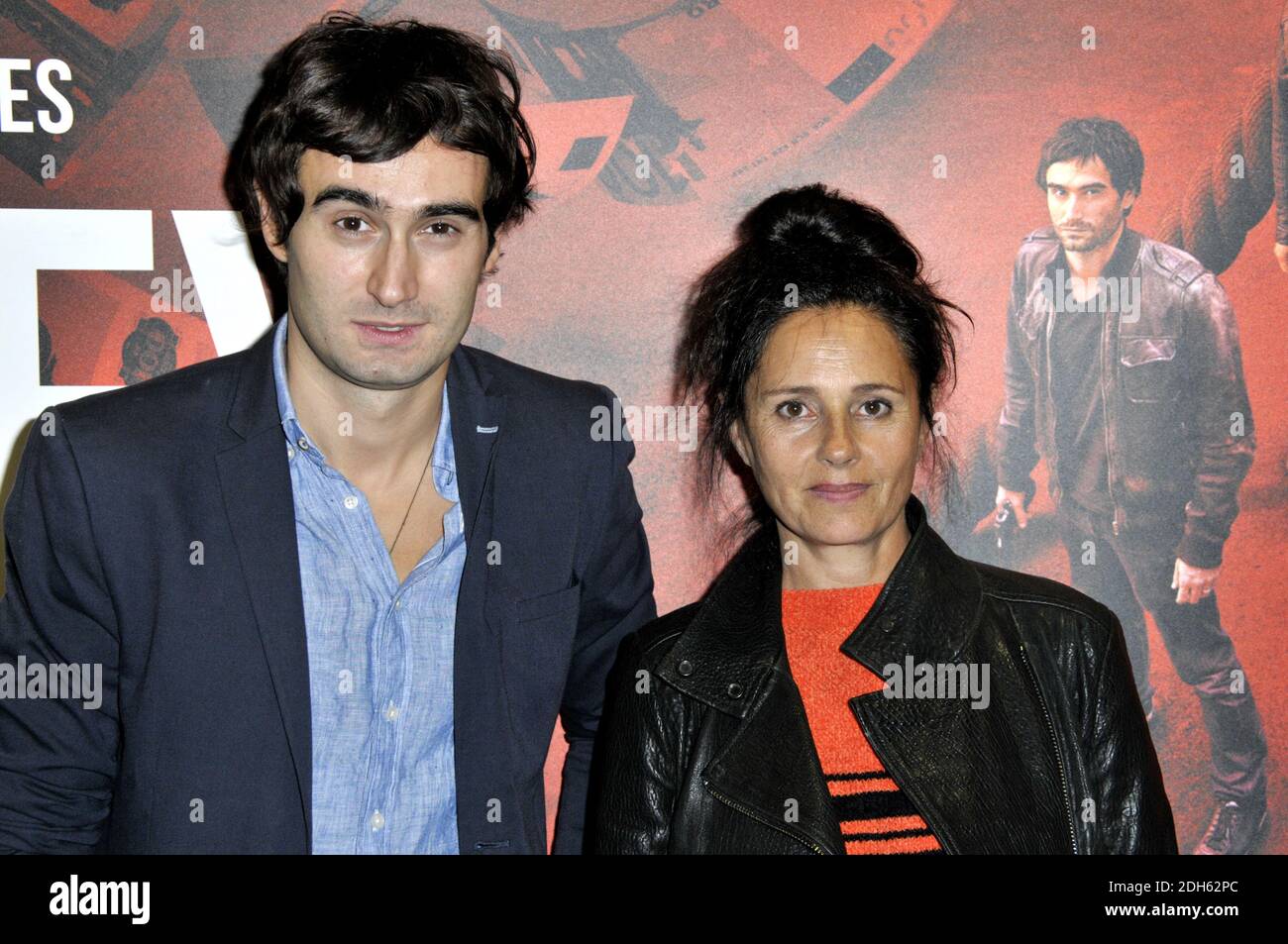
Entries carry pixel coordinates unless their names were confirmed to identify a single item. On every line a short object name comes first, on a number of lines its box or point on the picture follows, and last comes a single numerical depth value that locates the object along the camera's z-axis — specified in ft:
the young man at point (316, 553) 5.92
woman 5.74
